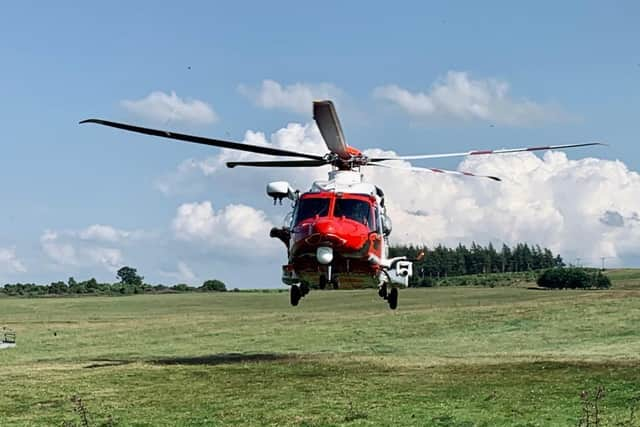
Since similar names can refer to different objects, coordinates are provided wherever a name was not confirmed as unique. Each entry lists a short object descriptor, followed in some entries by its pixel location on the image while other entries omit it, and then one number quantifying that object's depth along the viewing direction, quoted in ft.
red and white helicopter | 94.84
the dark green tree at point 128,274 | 599.98
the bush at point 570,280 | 364.99
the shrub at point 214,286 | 504.02
